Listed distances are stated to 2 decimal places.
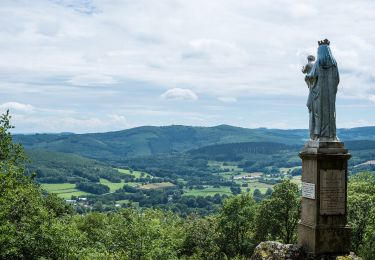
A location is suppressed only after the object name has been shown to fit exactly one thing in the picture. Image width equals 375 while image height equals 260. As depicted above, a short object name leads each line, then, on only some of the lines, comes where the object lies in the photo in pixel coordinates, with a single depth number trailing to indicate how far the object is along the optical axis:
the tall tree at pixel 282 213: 47.68
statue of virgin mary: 19.02
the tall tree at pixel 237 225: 55.00
